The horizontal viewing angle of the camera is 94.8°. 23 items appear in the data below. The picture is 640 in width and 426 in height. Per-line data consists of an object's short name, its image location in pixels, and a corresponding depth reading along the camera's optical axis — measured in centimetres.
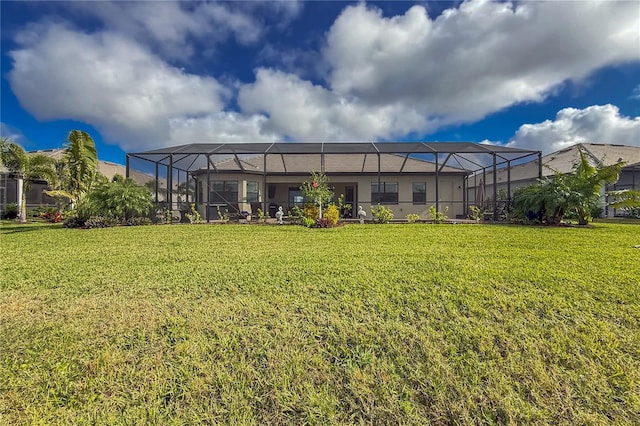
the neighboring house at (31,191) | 1831
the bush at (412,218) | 1333
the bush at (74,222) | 1116
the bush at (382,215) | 1284
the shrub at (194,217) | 1341
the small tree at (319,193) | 1188
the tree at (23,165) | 1608
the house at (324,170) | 1432
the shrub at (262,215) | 1313
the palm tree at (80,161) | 1153
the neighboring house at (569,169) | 1802
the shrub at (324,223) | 1113
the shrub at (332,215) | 1139
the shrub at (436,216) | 1291
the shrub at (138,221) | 1203
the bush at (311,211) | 1229
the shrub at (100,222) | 1094
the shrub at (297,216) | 1245
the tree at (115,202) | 1138
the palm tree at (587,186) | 1072
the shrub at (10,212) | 1731
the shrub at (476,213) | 1368
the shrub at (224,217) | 1395
